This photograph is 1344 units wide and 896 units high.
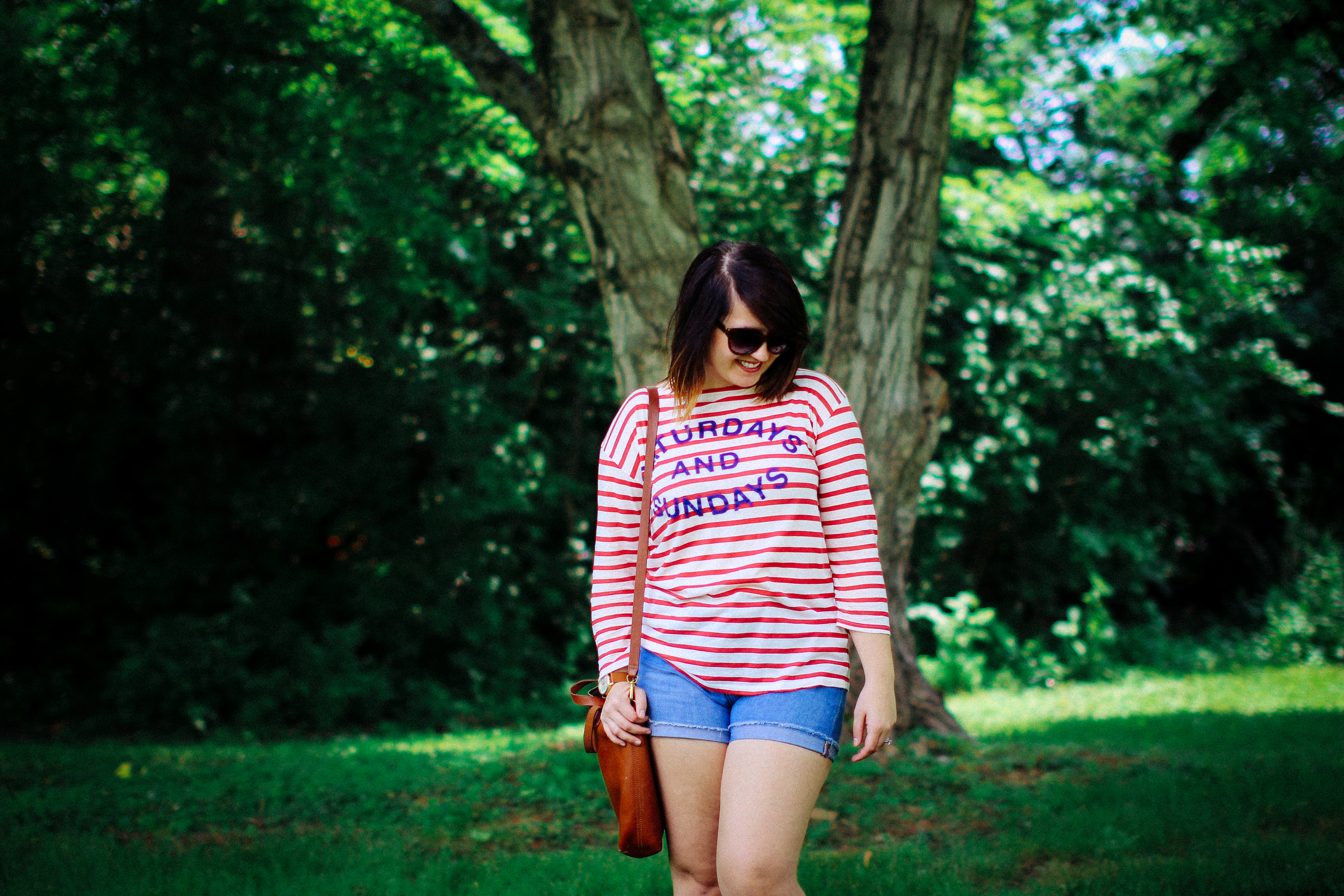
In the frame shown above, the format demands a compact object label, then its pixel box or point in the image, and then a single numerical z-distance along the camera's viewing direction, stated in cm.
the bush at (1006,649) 956
